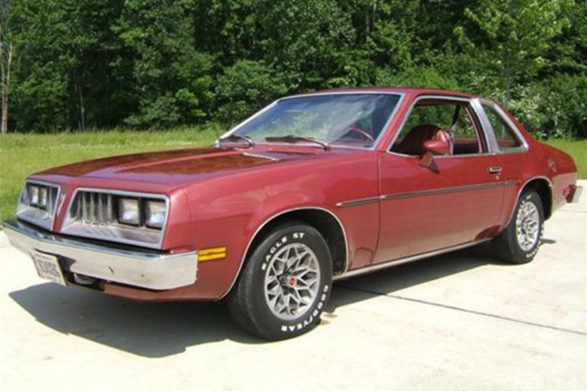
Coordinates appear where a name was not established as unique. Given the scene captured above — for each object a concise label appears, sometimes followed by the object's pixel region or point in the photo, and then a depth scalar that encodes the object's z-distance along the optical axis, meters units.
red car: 3.57
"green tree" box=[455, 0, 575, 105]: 24.95
